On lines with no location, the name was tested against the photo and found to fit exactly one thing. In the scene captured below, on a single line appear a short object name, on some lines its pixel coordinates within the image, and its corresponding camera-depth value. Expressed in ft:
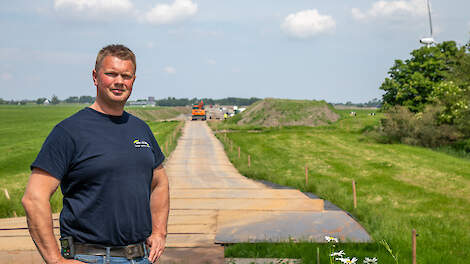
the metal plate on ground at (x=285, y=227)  25.50
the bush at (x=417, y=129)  109.81
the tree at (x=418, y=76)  126.00
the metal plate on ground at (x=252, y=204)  34.65
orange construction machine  257.55
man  9.38
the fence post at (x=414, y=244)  18.65
